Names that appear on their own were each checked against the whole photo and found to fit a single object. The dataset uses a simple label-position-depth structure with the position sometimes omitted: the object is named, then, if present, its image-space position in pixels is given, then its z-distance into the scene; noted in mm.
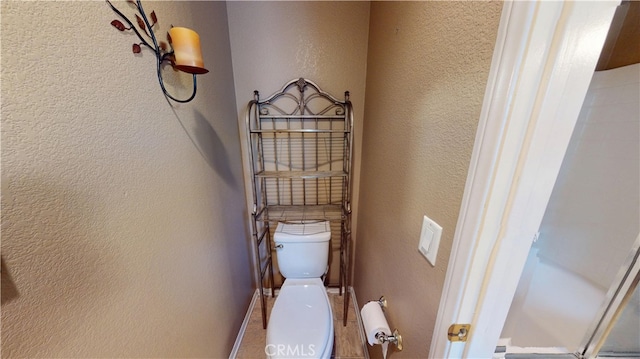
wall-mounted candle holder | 602
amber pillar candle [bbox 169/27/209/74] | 616
